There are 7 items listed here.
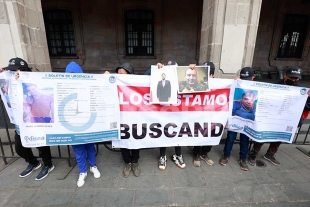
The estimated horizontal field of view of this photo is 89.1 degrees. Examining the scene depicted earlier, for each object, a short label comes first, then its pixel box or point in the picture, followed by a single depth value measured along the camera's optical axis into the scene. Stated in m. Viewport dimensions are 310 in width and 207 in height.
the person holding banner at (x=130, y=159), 2.63
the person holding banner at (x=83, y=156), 2.33
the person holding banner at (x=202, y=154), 2.99
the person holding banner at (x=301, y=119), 2.62
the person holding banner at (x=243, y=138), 2.64
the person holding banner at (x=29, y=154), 2.38
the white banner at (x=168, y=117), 2.49
